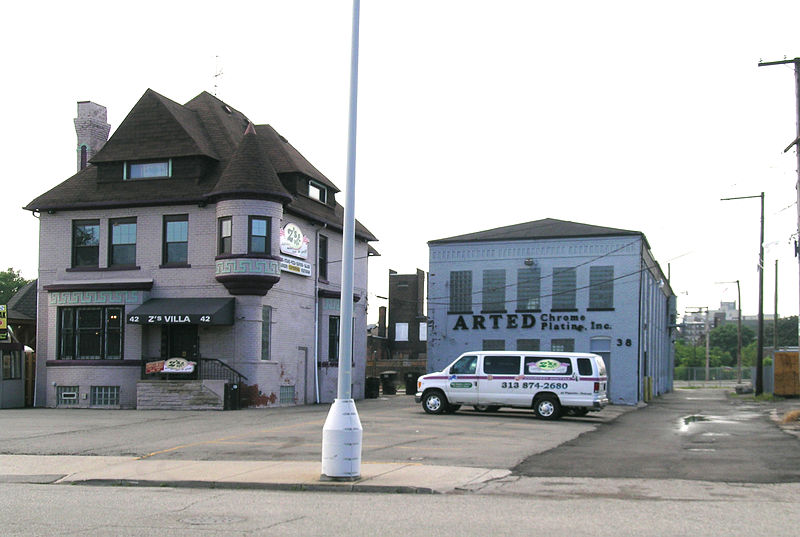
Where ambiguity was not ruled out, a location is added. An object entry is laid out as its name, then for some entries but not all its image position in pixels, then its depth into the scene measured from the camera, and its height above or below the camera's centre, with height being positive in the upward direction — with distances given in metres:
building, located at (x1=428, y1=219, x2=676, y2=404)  38.88 +0.90
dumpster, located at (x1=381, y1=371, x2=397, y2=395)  44.84 -3.77
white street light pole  12.15 -1.43
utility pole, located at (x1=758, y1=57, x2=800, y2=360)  28.02 +7.87
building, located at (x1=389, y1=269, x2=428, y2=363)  72.94 -0.52
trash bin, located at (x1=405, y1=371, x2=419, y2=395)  44.66 -3.70
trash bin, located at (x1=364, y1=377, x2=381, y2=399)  38.81 -3.45
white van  25.48 -2.11
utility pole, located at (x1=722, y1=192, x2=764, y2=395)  45.28 -1.43
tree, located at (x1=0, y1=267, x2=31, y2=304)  72.62 +1.99
